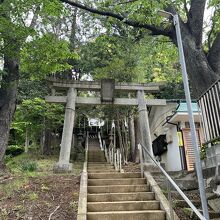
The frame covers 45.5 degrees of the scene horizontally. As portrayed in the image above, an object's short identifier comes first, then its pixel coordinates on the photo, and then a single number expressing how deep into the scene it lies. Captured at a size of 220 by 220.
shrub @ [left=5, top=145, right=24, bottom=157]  18.73
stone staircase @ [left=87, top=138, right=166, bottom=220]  5.81
